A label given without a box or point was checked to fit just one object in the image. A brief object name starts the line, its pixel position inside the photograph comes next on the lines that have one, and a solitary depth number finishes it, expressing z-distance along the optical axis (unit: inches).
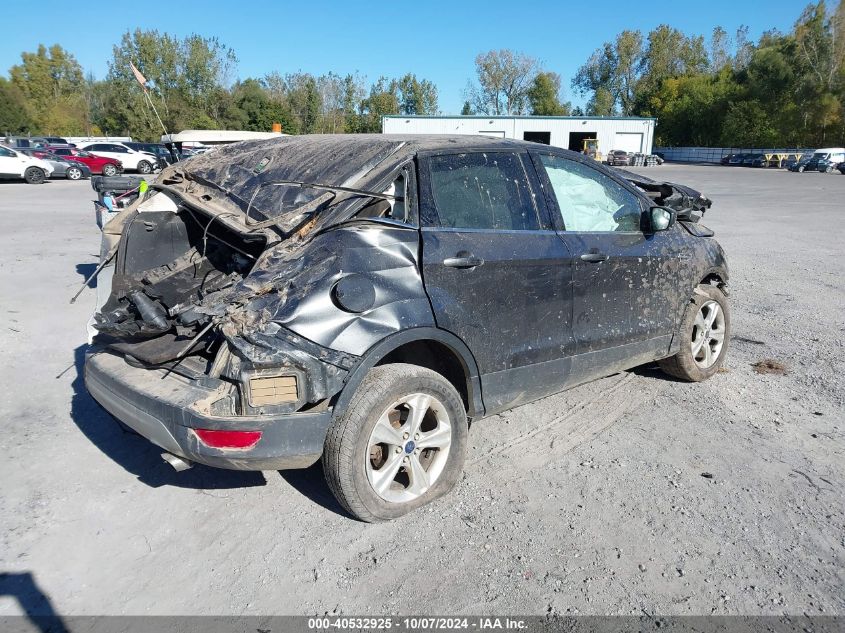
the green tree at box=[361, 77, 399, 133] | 2682.1
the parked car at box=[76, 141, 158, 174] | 1285.7
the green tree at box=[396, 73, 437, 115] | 3316.9
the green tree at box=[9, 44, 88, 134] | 2945.4
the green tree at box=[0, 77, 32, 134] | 2544.3
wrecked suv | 117.3
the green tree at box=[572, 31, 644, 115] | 3907.5
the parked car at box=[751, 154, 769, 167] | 2351.1
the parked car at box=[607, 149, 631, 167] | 2305.6
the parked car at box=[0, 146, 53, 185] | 1056.2
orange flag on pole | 188.7
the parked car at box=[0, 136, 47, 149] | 1588.3
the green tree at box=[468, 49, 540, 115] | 3779.5
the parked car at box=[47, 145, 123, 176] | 1262.3
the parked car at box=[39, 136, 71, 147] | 1707.4
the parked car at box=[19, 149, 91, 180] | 1159.6
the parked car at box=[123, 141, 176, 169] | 1339.2
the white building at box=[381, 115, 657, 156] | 2465.6
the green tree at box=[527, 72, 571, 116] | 3801.7
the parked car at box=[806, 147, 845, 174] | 1881.2
